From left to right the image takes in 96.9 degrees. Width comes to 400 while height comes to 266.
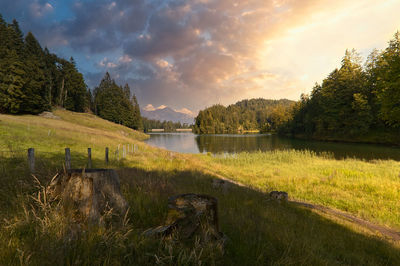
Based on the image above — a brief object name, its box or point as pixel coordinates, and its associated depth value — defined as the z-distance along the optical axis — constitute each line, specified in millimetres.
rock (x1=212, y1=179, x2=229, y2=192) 7841
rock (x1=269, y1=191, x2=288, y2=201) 7466
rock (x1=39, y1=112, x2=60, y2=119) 39538
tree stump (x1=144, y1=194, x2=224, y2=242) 2531
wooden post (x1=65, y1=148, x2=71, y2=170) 7279
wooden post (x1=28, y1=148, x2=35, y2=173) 6055
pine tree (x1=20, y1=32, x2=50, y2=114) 36688
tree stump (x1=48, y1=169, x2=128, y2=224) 2709
